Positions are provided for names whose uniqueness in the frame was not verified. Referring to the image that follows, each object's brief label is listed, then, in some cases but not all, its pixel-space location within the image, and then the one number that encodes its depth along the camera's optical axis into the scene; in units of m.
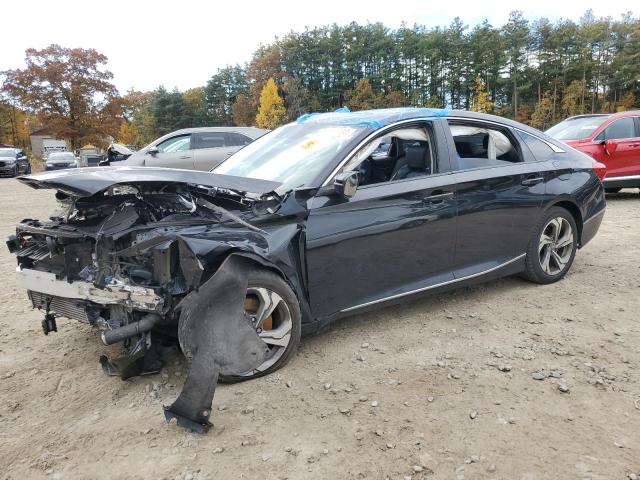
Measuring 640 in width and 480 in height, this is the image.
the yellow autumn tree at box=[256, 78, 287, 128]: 62.19
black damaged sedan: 2.66
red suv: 9.52
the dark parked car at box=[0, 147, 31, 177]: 24.78
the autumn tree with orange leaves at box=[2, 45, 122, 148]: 44.81
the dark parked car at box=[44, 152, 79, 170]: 27.19
